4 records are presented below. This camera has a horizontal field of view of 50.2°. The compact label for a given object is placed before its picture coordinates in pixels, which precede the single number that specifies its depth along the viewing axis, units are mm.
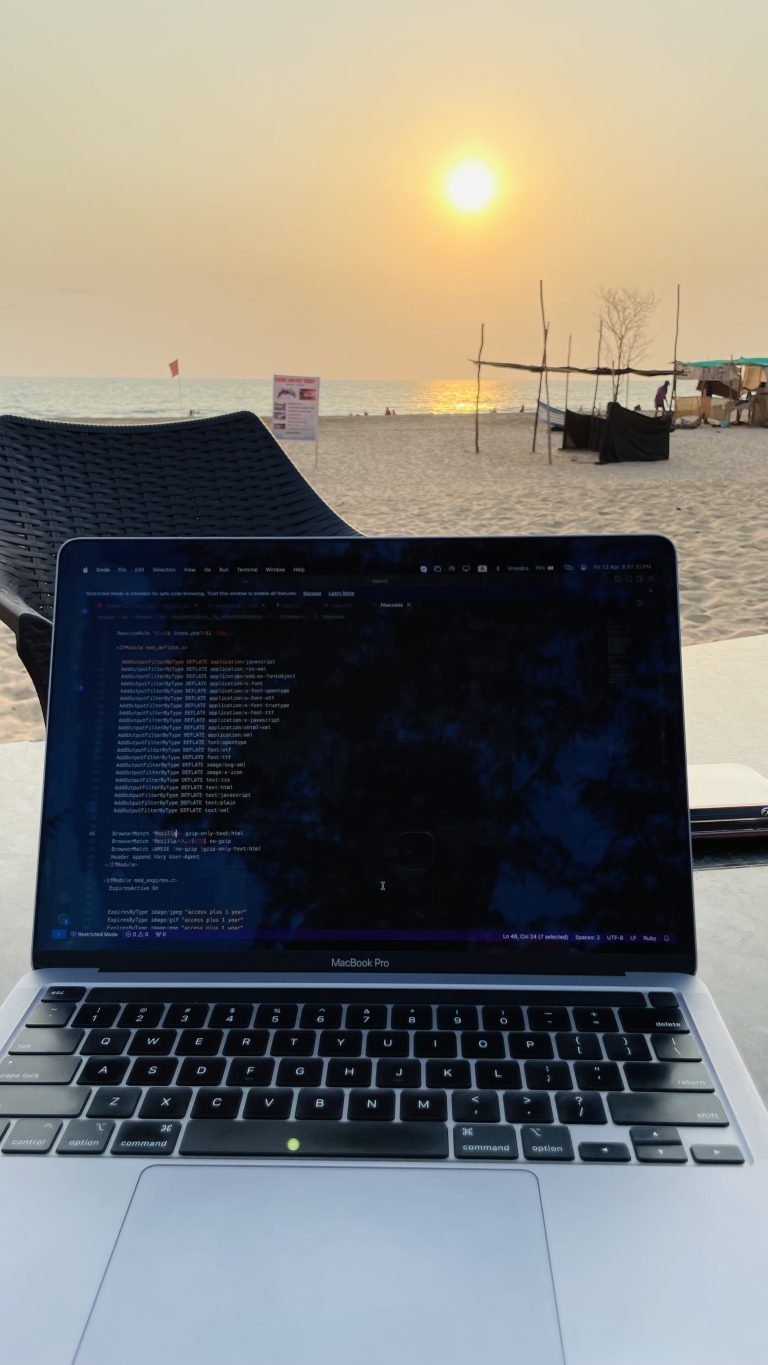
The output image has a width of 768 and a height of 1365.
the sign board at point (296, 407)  10063
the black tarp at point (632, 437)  14016
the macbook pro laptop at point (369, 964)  401
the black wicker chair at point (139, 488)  1842
